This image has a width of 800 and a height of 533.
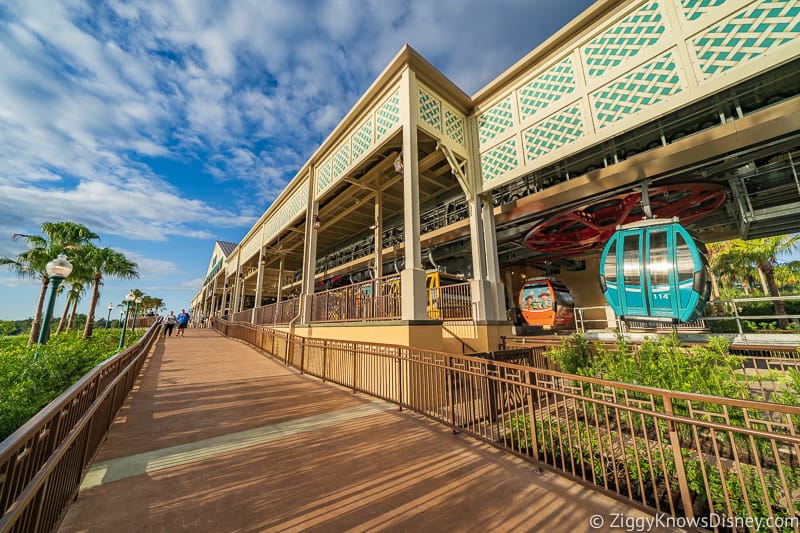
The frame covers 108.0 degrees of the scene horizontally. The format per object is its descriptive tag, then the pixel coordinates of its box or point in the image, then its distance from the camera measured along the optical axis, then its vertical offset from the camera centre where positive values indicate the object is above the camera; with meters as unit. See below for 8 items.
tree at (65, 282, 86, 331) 25.81 +3.45
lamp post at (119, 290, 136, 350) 17.32 +1.73
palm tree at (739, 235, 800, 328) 20.50 +4.22
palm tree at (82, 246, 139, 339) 22.69 +5.25
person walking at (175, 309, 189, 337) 21.55 +0.37
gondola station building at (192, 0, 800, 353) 5.73 +4.41
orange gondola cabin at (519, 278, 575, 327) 13.19 +0.62
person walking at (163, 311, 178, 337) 19.75 +0.35
